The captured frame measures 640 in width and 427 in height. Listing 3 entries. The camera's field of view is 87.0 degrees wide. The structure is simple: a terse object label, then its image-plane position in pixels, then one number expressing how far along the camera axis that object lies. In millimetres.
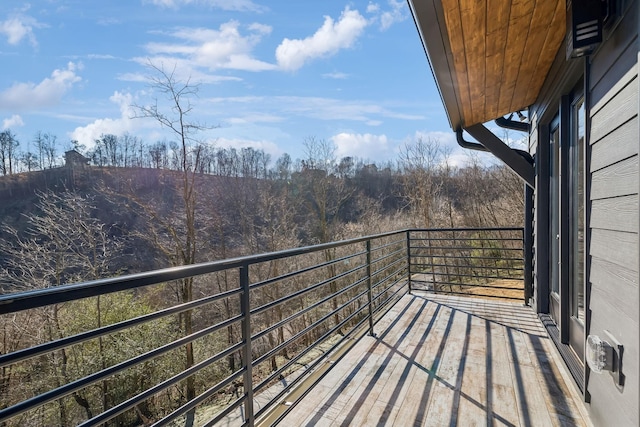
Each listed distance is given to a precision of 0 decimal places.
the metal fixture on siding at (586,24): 1450
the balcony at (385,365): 1070
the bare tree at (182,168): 7906
